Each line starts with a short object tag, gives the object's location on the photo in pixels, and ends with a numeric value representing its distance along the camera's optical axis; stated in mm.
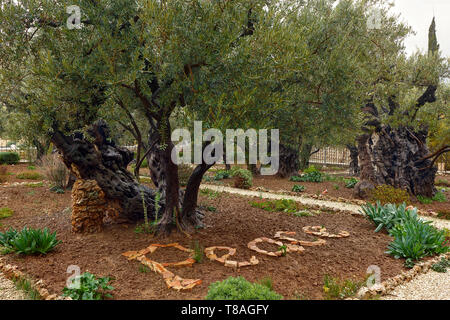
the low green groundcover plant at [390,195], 11344
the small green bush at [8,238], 7012
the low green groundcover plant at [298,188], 15422
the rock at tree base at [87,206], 7816
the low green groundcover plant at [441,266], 6416
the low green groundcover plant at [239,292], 4305
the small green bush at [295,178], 18245
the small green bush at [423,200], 12941
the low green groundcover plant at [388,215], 8391
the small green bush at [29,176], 17766
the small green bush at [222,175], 18588
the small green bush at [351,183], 15977
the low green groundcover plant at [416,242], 6867
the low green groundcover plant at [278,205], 11102
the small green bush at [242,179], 16172
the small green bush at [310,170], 18991
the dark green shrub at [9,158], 23161
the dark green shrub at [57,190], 13719
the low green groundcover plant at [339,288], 5062
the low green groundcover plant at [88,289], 4766
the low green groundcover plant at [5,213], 9967
